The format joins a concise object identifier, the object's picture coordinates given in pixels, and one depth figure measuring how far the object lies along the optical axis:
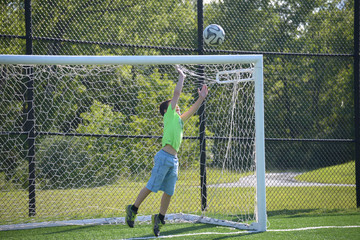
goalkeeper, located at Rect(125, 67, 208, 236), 9.66
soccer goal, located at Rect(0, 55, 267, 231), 11.97
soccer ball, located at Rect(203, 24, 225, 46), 11.98
